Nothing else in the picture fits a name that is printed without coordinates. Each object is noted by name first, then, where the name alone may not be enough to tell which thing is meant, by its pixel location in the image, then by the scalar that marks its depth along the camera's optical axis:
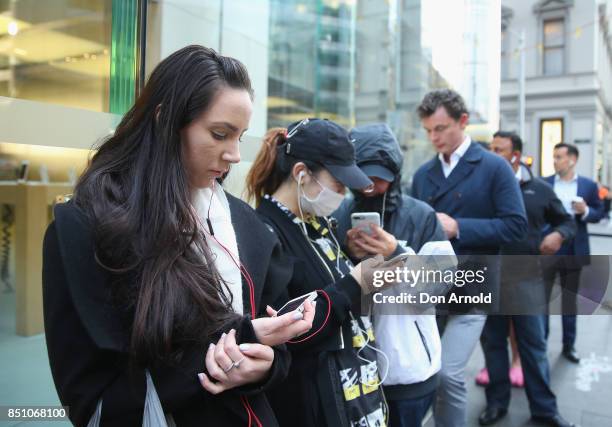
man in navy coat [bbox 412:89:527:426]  2.50
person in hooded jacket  1.93
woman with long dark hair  1.03
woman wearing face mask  1.61
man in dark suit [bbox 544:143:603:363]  4.38
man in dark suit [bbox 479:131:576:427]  3.26
